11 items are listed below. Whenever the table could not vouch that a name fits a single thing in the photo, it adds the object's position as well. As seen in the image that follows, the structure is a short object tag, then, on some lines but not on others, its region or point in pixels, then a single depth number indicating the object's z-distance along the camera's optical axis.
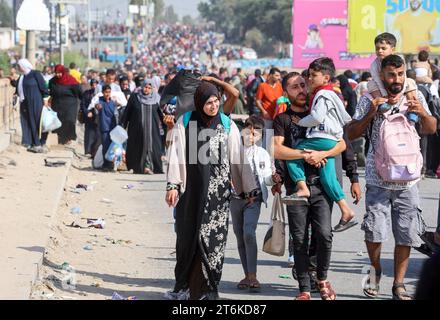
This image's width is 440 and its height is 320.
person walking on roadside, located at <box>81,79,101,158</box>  21.73
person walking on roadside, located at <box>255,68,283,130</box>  17.41
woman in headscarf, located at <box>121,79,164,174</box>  19.48
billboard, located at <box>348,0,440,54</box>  34.72
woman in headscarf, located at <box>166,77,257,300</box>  7.97
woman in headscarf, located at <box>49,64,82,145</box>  23.39
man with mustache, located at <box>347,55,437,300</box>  8.07
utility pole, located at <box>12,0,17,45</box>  32.72
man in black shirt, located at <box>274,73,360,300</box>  8.07
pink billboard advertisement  40.16
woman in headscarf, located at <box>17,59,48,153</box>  20.59
